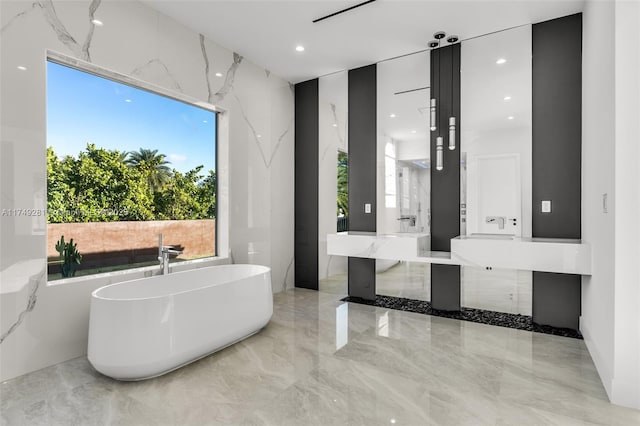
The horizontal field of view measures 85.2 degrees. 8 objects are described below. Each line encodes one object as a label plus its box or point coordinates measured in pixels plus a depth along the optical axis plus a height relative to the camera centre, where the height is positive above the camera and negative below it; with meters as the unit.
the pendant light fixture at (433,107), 3.53 +1.06
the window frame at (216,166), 2.63 +0.47
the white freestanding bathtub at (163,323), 2.08 -0.75
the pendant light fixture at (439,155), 3.59 +0.57
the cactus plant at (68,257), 2.63 -0.35
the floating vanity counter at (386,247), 3.44 -0.39
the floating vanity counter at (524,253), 2.70 -0.37
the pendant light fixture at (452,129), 3.44 +0.81
